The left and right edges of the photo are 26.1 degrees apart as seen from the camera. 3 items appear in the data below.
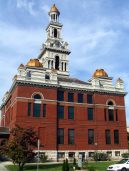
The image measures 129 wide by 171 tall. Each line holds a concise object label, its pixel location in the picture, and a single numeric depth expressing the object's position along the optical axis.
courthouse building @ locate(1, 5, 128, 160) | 52.06
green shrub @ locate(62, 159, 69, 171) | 31.08
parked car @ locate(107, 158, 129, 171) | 29.91
